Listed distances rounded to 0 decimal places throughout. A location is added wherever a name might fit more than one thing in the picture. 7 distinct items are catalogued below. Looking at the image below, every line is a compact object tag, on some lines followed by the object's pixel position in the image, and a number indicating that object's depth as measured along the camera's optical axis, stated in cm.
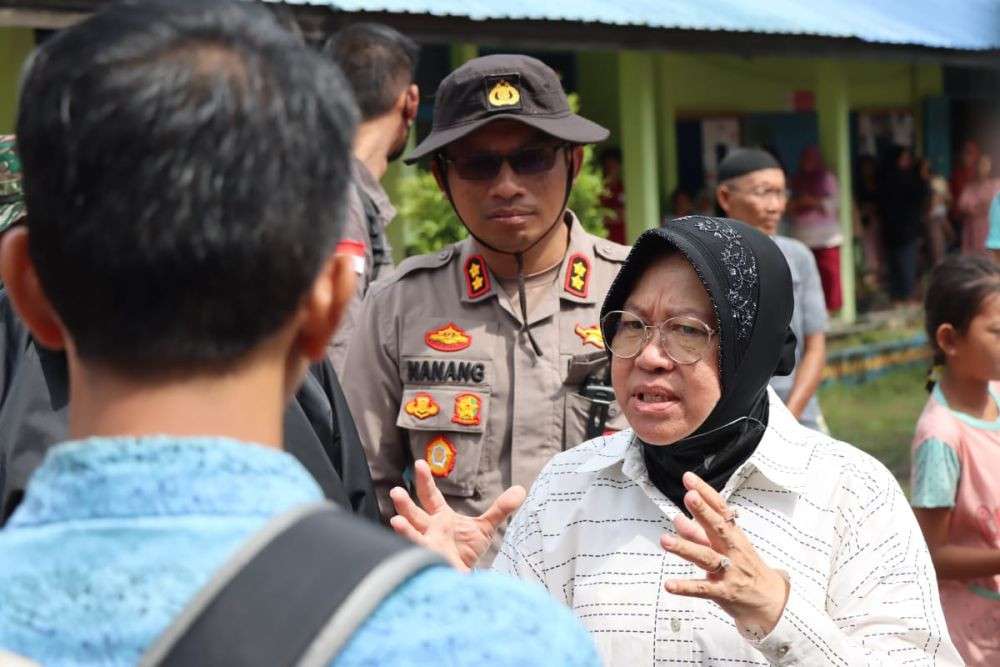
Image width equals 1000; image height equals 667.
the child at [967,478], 392
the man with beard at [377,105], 432
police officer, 364
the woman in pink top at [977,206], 1577
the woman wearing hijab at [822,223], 1363
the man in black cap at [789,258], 604
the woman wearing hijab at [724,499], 244
